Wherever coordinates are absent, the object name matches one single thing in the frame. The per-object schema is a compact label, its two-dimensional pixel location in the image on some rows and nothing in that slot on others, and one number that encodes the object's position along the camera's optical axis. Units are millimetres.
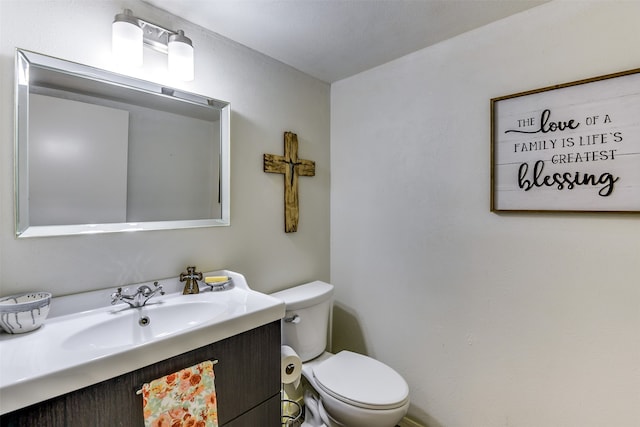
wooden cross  1800
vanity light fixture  1139
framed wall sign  1138
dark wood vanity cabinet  718
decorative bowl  880
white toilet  1312
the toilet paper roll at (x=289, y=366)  1354
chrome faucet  1139
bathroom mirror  1037
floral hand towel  835
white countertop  681
